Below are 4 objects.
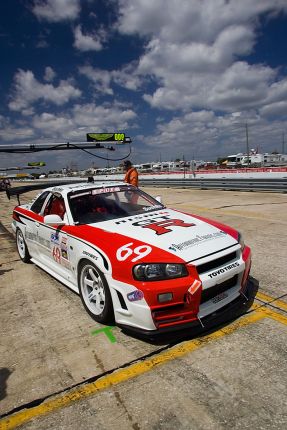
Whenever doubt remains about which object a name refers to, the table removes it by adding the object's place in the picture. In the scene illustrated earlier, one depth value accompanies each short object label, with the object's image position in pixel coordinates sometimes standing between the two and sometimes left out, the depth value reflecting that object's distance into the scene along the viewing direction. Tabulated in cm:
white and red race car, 294
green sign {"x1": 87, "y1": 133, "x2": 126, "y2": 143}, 1255
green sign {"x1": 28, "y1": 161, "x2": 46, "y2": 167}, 5482
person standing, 874
